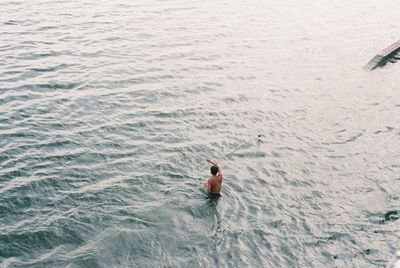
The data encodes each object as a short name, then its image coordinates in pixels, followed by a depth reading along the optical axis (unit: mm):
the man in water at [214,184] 15914
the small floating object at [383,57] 30048
